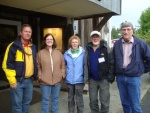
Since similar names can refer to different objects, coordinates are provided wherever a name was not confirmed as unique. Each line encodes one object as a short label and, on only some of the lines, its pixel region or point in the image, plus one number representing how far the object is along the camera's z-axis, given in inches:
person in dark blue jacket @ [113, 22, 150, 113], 83.2
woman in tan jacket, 86.8
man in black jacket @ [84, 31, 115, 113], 90.1
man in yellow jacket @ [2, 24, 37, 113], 76.1
